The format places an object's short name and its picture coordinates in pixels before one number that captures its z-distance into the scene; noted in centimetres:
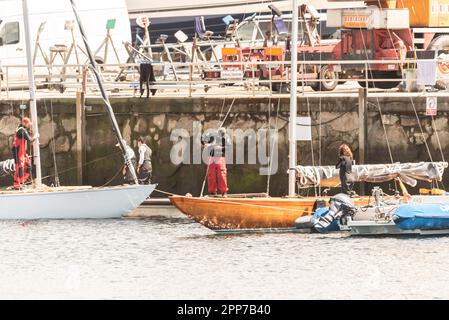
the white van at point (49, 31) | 6288
